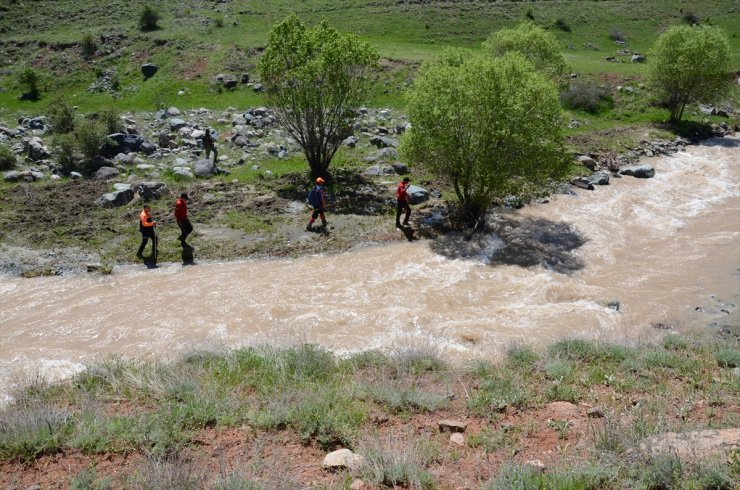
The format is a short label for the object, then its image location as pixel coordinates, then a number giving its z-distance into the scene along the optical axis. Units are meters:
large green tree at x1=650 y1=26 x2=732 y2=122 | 36.34
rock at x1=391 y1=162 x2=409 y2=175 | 28.14
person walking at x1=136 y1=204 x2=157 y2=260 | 19.36
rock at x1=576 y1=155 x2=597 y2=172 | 29.96
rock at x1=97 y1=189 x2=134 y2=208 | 23.55
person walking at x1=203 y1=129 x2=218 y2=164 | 27.70
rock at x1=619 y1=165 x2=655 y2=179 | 29.53
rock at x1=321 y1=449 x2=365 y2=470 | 7.89
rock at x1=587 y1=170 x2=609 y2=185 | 28.14
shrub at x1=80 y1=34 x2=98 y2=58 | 46.53
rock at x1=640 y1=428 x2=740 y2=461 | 7.43
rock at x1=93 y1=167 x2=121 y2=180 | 26.23
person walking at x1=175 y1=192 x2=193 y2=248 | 19.97
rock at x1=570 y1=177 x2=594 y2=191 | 27.63
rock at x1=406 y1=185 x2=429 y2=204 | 24.88
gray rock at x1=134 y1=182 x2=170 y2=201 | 24.22
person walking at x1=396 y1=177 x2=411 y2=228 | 21.66
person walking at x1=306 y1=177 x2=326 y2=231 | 21.68
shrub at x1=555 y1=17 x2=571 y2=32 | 57.84
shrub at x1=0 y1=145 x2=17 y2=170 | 26.50
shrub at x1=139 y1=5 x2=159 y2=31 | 50.16
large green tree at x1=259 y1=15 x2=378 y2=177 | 24.77
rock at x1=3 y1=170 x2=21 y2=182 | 25.72
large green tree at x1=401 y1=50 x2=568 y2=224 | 20.67
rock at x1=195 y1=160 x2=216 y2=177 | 26.86
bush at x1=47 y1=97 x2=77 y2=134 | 31.19
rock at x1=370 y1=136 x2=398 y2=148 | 31.47
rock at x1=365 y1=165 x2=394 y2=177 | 27.95
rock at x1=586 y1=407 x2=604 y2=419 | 9.29
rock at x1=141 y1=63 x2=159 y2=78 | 43.41
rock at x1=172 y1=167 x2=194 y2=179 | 26.41
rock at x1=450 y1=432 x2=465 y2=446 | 8.62
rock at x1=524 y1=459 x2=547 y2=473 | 7.57
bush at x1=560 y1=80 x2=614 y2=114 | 39.78
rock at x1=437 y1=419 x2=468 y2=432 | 9.03
